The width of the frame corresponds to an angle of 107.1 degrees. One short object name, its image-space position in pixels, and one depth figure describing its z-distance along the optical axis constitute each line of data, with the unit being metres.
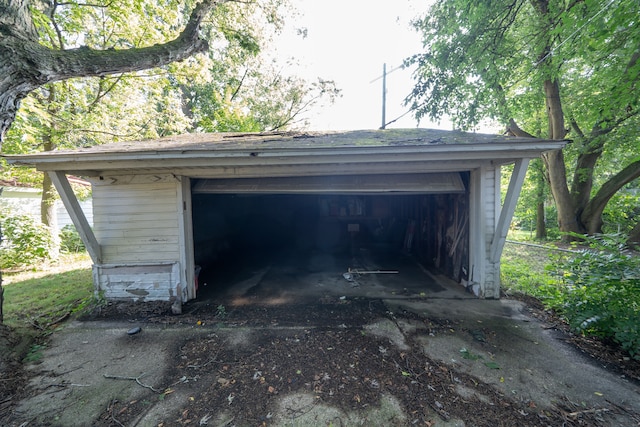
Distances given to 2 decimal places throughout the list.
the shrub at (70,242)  8.16
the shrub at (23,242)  6.00
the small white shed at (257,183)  3.11
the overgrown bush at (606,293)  2.47
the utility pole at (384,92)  7.29
